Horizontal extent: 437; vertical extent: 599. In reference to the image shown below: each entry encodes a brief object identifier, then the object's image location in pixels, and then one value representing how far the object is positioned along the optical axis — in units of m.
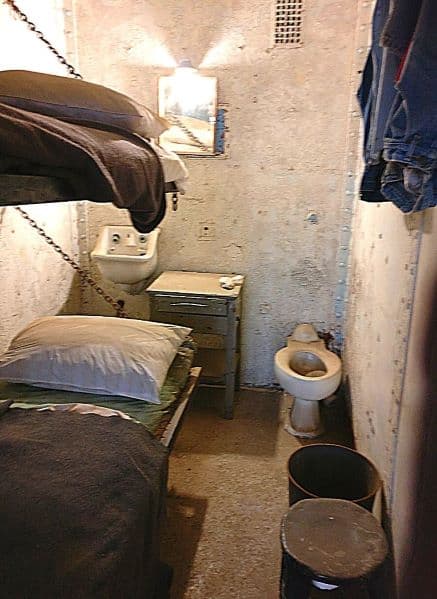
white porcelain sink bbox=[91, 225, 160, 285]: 2.83
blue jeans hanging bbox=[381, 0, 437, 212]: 0.85
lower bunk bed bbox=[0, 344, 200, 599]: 1.09
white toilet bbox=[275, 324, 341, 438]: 2.49
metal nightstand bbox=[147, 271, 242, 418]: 2.67
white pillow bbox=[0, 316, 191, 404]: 1.88
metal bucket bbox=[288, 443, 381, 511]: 1.83
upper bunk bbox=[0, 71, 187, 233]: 0.98
